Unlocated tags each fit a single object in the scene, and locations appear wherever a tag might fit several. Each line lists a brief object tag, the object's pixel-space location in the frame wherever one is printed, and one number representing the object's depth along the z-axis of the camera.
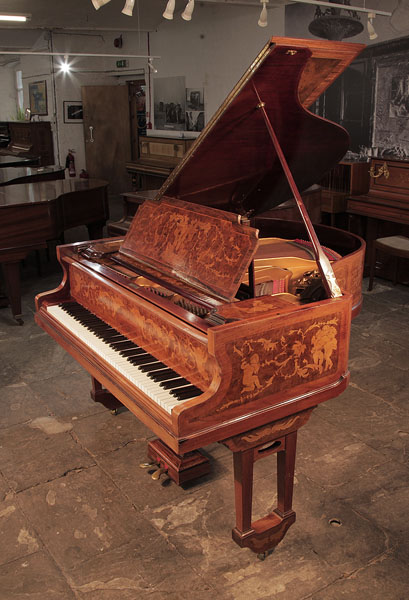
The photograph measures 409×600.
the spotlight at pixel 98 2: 4.34
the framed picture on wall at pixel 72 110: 12.25
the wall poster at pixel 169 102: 9.77
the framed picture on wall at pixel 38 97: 12.59
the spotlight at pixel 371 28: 5.47
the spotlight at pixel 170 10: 4.90
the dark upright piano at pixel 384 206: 5.45
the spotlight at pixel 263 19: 5.50
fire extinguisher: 12.05
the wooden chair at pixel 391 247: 5.17
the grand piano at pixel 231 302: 1.89
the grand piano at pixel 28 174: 6.62
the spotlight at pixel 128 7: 4.66
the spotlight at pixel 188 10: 5.06
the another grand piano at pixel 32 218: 4.61
